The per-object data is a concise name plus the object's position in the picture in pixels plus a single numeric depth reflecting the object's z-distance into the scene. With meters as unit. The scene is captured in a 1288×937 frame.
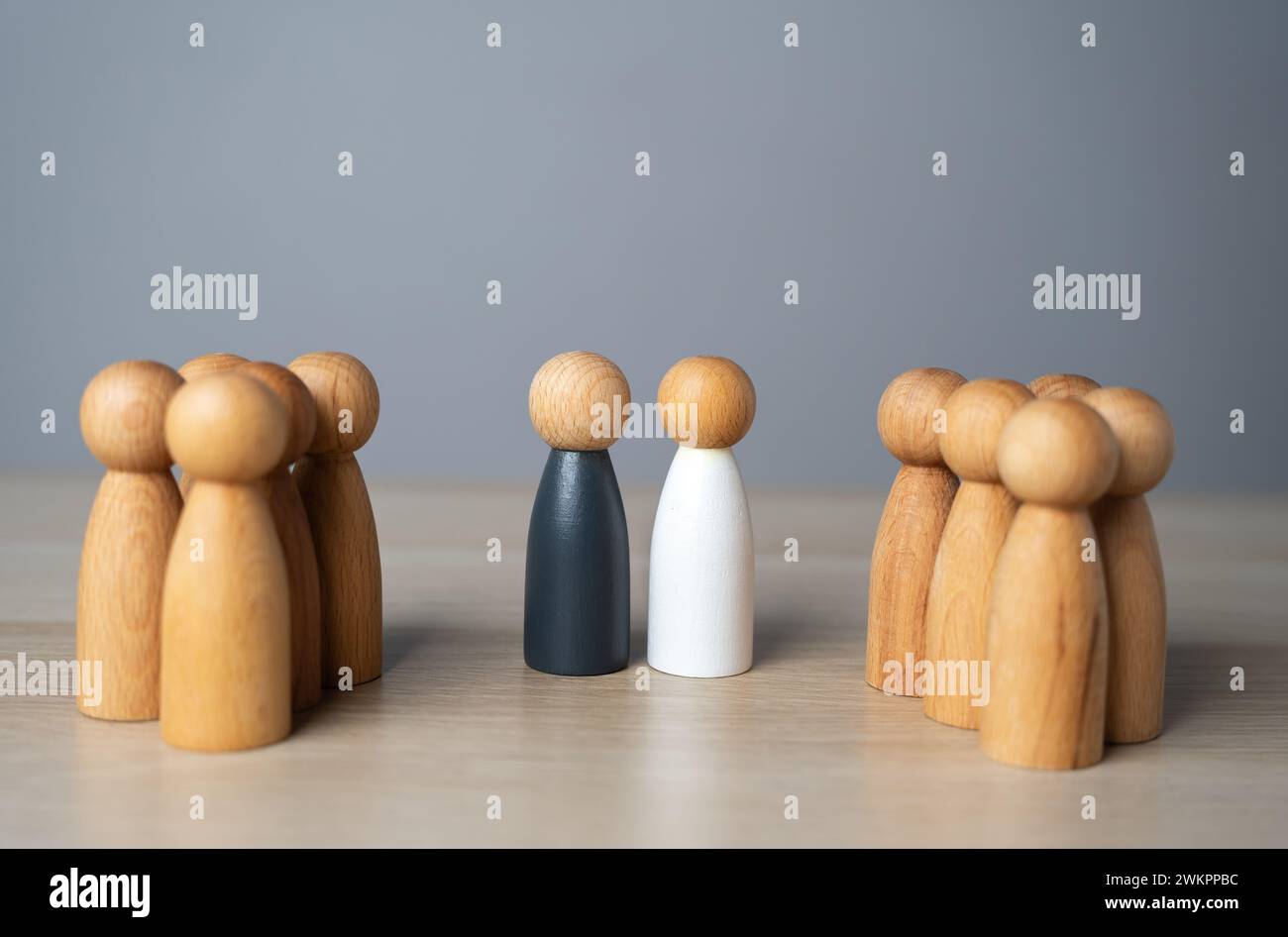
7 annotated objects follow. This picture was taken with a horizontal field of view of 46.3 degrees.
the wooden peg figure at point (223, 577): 0.25
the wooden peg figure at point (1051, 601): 0.25
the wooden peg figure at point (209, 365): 0.28
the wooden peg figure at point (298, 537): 0.27
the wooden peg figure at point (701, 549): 0.30
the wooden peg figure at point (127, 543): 0.26
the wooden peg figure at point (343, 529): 0.29
